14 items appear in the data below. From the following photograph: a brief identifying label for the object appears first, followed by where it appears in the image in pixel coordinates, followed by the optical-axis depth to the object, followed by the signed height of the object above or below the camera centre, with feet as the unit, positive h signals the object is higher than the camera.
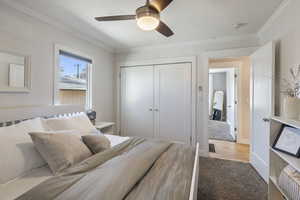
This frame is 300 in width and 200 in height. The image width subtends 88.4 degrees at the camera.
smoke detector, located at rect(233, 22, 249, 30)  8.35 +4.13
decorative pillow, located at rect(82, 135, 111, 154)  5.45 -1.59
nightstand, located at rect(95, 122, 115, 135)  9.70 -1.91
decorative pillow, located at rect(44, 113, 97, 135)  6.24 -1.09
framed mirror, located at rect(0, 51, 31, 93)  6.19 +1.10
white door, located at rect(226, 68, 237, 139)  14.56 -1.64
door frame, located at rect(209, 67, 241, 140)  14.02 +0.41
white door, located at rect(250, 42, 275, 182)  7.22 -0.21
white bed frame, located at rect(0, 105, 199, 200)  5.93 -0.60
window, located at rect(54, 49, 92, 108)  8.57 +1.22
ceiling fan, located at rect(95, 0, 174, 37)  5.09 +2.90
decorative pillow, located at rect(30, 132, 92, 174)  4.40 -1.51
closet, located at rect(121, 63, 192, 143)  11.37 -0.17
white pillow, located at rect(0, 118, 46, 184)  3.98 -1.53
